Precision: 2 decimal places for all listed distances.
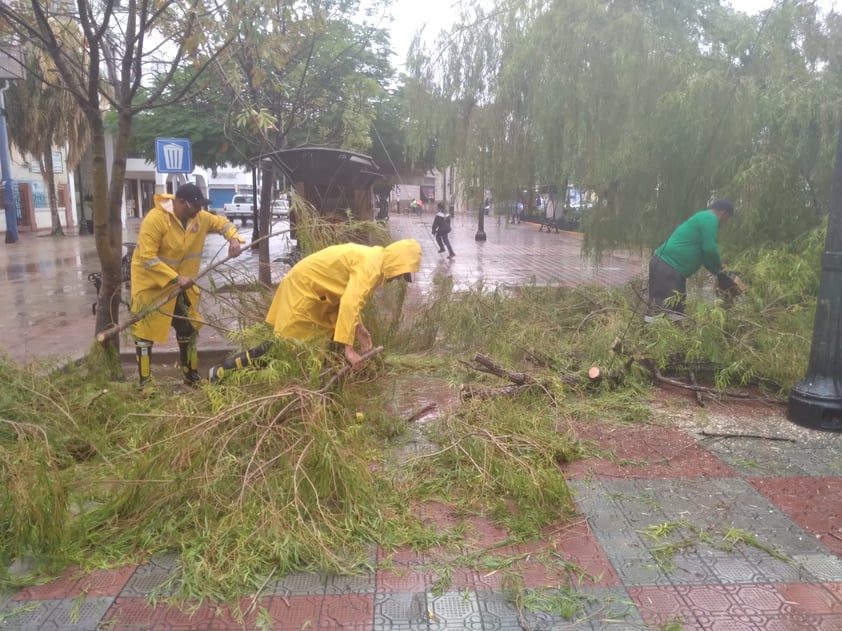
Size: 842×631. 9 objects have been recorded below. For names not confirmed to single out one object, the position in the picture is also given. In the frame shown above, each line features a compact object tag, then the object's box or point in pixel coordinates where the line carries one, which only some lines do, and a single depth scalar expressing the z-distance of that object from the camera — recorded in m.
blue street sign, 10.48
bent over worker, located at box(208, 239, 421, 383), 4.16
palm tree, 24.09
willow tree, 7.74
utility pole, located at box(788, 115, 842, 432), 4.66
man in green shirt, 6.50
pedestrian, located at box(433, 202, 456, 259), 19.39
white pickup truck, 41.12
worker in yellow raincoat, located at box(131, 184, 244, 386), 5.26
